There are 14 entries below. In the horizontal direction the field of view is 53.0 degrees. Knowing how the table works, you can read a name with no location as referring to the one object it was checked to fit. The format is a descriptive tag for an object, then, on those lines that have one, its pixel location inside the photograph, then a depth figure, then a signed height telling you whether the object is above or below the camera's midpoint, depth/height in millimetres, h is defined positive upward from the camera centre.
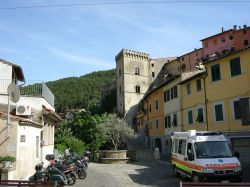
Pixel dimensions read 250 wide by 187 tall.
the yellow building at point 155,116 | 30594 +1161
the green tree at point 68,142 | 26295 -1603
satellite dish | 10499 +1506
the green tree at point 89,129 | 32094 -342
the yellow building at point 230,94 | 17373 +2194
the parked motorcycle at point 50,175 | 10542 -2041
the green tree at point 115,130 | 32774 -548
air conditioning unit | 11992 +863
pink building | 42946 +14894
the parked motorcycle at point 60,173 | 10938 -2081
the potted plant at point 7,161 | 9031 -1172
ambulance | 10071 -1462
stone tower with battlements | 56944 +11573
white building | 9851 +33
